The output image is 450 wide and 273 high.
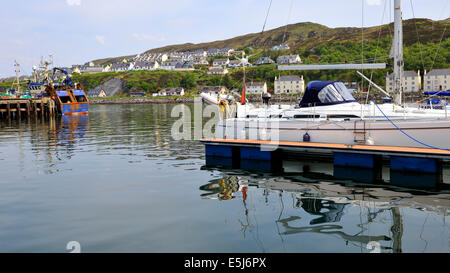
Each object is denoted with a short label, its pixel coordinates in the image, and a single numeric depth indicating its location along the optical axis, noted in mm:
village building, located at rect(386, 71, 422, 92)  120088
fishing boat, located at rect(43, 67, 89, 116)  65062
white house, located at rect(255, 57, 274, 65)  194325
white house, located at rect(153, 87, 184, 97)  166000
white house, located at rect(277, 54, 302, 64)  190500
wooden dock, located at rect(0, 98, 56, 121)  59219
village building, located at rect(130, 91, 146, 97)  175375
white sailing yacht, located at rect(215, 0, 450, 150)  14422
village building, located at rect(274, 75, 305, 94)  140875
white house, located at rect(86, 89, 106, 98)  184538
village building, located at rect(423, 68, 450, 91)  112075
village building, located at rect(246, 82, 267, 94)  152138
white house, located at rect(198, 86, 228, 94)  154500
